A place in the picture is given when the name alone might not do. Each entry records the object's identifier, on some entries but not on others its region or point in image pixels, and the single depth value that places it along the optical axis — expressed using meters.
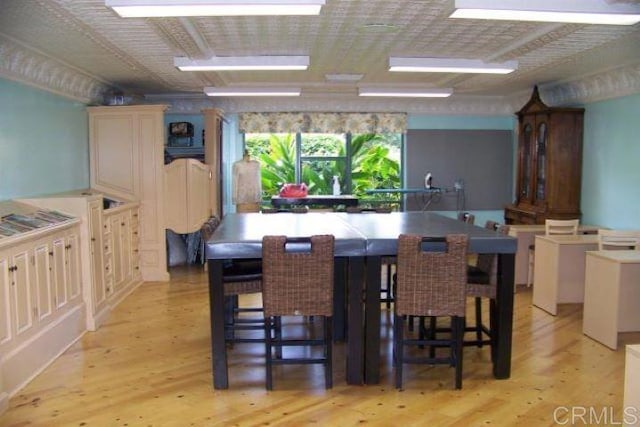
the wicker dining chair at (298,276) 3.70
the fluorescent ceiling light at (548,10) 3.69
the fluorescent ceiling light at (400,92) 7.77
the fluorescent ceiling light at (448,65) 5.82
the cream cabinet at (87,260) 4.56
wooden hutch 7.27
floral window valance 9.26
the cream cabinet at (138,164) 7.12
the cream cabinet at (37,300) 3.80
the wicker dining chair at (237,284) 3.95
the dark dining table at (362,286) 3.81
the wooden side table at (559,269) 5.71
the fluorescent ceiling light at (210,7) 3.54
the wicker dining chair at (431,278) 3.72
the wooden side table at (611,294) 4.60
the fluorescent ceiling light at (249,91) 7.58
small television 8.69
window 9.55
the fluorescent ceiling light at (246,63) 5.65
